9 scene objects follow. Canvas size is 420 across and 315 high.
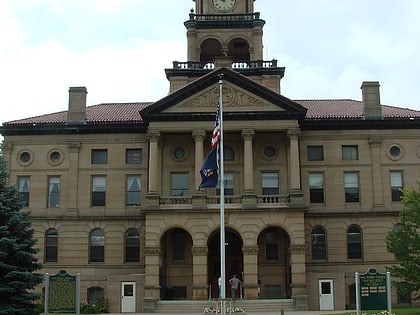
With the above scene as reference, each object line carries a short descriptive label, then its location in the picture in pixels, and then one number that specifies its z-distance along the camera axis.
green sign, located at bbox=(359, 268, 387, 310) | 30.38
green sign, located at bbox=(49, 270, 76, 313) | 31.11
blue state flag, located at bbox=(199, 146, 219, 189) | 27.89
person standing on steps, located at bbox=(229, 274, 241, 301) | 42.53
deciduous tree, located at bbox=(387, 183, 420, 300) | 37.31
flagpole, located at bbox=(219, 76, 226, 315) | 27.33
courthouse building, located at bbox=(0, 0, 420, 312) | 45.75
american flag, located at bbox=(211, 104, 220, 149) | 28.30
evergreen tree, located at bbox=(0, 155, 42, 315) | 29.56
